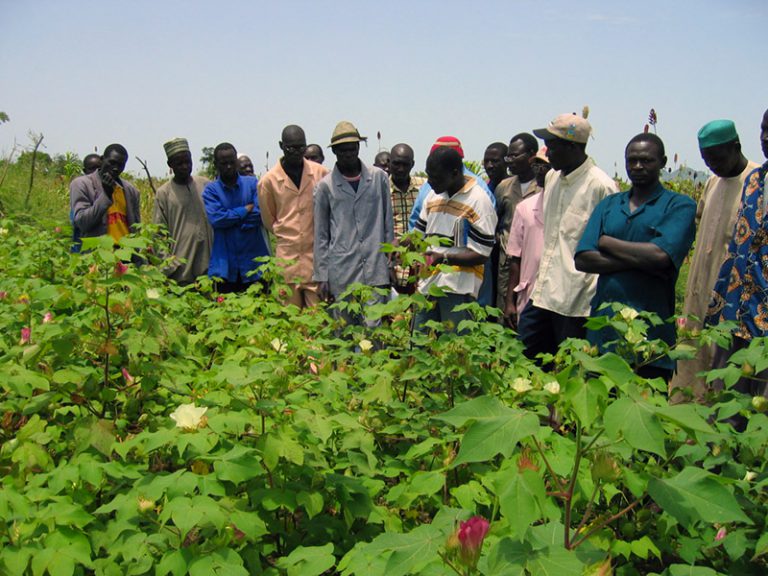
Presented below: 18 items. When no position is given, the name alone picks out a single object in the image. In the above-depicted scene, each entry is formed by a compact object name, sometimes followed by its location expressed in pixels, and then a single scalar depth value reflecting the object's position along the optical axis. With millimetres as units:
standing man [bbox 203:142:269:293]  5238
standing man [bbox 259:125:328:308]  5074
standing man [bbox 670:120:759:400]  3553
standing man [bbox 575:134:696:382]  3064
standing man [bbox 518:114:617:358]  3594
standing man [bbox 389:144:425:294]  5500
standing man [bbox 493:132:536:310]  4957
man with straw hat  4750
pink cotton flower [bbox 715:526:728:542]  1689
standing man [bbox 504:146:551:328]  4227
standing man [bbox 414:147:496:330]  3889
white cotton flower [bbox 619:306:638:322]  2158
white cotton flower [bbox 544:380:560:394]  1729
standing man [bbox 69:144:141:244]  5227
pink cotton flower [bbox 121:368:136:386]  2006
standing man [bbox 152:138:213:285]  5391
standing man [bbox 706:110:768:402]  3004
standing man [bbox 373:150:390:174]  7234
